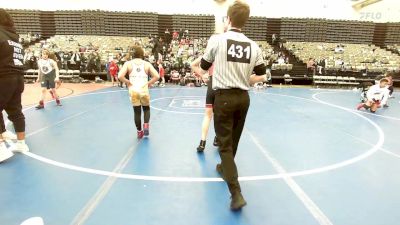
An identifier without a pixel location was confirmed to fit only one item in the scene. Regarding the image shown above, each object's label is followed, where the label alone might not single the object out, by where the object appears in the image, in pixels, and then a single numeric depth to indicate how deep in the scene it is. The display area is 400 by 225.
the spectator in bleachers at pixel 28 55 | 16.38
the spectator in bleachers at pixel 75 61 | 16.85
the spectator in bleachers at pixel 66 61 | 16.75
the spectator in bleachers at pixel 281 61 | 17.55
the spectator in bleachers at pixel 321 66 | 17.05
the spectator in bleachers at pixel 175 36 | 21.84
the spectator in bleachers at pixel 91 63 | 16.76
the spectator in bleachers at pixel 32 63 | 16.41
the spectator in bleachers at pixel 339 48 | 20.42
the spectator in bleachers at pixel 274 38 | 22.25
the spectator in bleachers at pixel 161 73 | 14.15
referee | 2.95
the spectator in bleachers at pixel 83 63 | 16.89
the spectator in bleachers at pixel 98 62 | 16.81
